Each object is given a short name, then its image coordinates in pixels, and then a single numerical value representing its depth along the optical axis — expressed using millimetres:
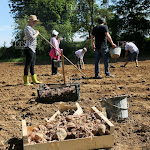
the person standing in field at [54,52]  6697
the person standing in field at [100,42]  5854
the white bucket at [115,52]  5857
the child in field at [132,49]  8434
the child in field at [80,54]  8327
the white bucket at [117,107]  2955
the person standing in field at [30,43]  5023
